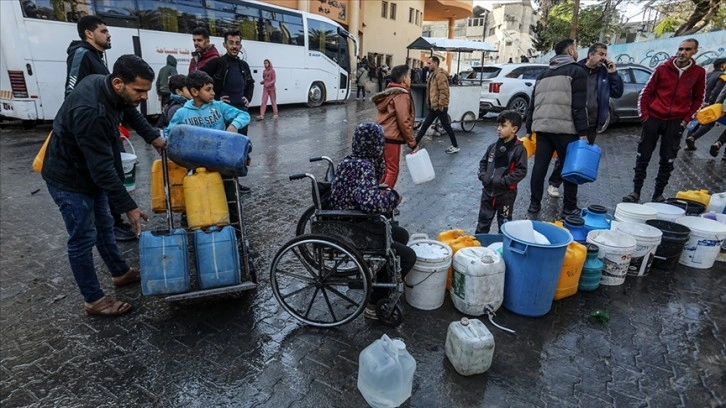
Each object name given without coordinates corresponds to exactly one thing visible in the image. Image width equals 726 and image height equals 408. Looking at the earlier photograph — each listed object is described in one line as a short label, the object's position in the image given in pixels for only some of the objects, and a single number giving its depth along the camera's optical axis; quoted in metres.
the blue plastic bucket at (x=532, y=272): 3.00
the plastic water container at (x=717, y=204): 4.58
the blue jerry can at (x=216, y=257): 2.93
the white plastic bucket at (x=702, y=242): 3.95
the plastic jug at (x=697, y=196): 4.67
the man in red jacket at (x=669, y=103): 5.09
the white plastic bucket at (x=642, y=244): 3.70
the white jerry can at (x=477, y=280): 3.06
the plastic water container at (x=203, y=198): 3.04
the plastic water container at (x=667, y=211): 4.13
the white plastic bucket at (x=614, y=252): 3.56
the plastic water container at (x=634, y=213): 4.07
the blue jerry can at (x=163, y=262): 2.79
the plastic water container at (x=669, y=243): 3.86
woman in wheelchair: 2.78
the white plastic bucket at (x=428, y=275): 3.11
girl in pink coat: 13.39
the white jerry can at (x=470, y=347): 2.53
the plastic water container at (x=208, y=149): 2.98
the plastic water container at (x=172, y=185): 3.36
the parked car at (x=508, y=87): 12.11
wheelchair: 2.83
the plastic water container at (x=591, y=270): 3.51
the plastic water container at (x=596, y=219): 3.95
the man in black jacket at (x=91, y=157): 2.63
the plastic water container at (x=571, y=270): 3.30
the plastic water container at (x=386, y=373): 2.28
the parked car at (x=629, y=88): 11.30
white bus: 9.03
